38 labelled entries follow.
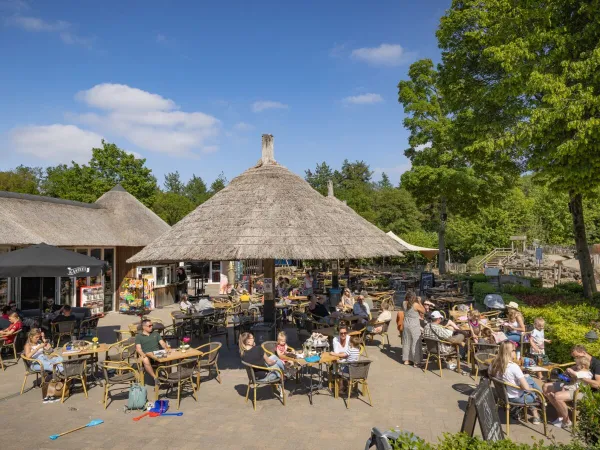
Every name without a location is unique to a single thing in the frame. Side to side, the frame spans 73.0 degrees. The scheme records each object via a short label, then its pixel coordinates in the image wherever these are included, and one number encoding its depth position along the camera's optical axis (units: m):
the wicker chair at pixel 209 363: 8.31
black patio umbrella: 10.10
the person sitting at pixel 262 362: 7.85
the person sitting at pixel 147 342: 8.30
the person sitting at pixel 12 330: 10.31
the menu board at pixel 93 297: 16.92
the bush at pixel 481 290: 17.00
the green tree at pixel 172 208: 44.16
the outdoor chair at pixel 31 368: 8.12
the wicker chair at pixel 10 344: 10.19
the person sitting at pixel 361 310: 11.94
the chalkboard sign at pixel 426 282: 20.78
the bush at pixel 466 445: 3.93
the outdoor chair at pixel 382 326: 11.43
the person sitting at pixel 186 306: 13.30
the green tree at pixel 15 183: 48.00
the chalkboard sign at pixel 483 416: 5.12
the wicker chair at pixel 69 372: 7.84
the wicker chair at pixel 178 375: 7.70
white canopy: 23.92
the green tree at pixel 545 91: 11.09
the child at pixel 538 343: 8.95
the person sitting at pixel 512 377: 6.61
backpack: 7.37
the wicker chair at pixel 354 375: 7.52
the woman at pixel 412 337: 9.77
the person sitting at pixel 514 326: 9.67
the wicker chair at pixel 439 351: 9.23
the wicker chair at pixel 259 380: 7.60
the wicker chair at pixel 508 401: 6.41
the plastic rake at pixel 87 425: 6.29
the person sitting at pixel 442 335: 9.41
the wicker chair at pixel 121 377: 7.69
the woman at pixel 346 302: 13.25
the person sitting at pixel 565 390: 6.53
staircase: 34.88
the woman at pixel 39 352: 8.31
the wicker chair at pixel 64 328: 11.46
